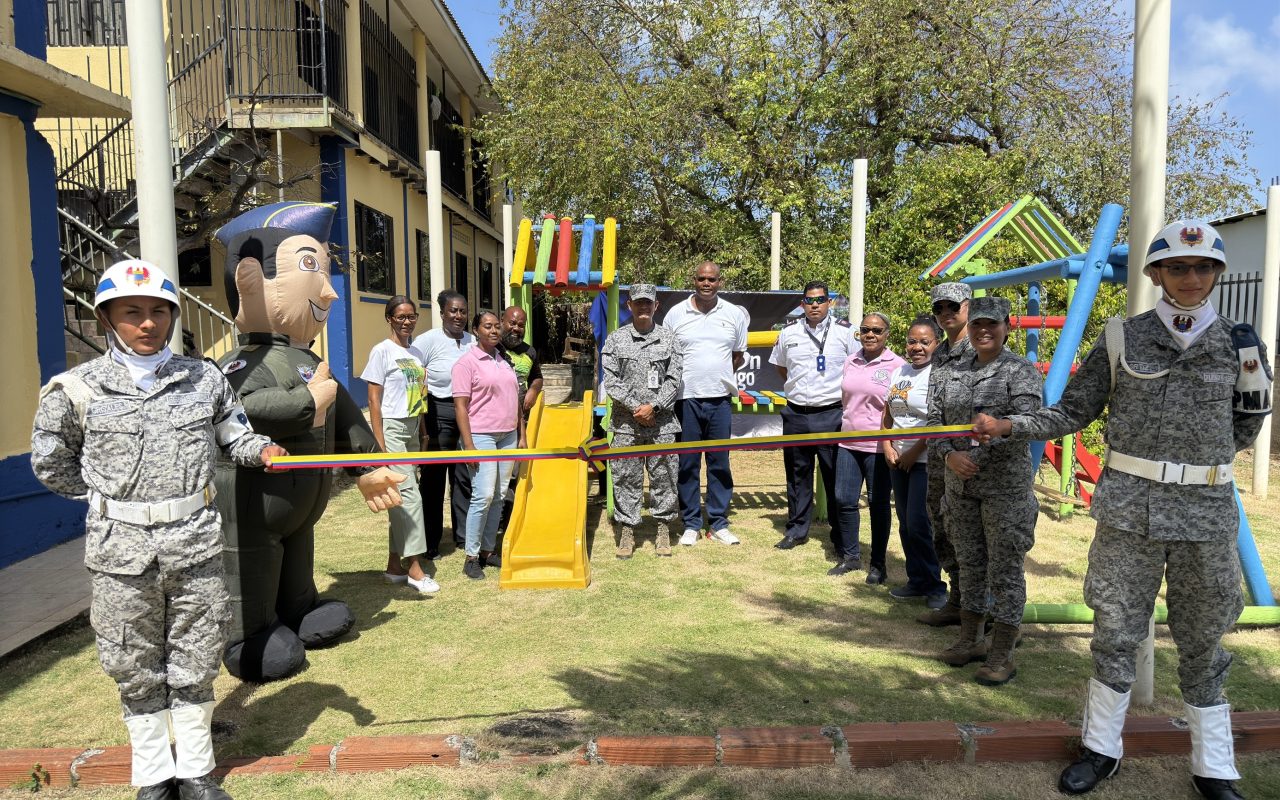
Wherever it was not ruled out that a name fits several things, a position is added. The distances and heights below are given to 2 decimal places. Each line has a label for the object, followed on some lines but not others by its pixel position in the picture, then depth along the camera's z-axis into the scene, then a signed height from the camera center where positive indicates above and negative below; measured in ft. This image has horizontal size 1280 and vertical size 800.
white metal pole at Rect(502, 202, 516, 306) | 33.53 +4.78
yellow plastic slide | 19.16 -4.52
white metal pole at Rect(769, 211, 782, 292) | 34.69 +3.55
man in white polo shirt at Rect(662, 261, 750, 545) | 22.25 -1.07
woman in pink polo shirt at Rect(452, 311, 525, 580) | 19.29 -1.57
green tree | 45.09 +12.96
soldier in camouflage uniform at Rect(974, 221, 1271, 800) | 10.11 -1.97
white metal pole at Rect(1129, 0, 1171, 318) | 12.09 +3.02
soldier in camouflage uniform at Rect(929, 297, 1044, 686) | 13.06 -2.37
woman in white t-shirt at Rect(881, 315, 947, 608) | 16.99 -2.61
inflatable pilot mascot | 13.21 -1.18
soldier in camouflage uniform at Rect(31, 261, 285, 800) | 9.68 -1.96
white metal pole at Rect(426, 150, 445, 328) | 23.65 +3.59
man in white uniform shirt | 21.61 -1.22
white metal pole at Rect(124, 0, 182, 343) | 11.89 +3.17
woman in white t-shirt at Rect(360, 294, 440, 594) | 18.67 -1.54
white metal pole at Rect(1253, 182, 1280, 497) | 26.32 +1.79
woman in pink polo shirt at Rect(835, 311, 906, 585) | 19.10 -1.85
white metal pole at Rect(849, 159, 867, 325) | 23.81 +2.82
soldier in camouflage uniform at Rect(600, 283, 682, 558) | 21.43 -1.41
